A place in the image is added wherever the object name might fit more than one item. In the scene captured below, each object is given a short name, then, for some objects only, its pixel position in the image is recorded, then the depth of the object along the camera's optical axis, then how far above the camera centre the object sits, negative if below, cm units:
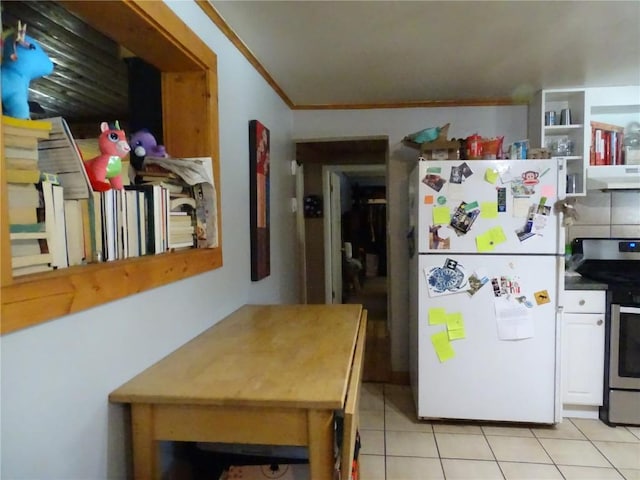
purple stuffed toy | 147 +27
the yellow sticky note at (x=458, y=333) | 252 -67
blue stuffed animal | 90 +34
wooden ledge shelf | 78 -14
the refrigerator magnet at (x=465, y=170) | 245 +29
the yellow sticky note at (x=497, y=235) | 246 -9
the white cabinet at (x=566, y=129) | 282 +61
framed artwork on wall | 219 +14
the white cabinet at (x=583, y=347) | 262 -79
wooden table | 104 -44
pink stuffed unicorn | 114 +17
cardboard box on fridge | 254 +42
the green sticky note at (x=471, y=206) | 246 +8
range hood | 275 +27
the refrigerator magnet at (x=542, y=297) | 246 -45
